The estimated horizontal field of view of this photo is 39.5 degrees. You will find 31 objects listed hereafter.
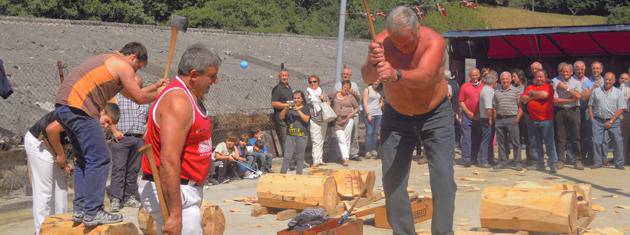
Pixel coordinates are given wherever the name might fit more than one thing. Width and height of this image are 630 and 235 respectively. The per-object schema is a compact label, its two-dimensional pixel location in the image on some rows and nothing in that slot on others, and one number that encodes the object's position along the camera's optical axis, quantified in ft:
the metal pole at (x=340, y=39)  59.26
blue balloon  72.02
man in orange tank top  24.11
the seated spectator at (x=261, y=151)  48.47
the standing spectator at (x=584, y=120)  51.39
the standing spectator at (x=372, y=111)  56.39
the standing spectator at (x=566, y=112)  50.47
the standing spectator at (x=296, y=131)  48.11
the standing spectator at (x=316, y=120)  52.08
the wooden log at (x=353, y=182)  37.45
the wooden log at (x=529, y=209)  28.86
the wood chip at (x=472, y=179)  46.39
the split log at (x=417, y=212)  31.99
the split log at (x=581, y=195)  31.76
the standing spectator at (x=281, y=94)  49.70
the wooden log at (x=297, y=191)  34.47
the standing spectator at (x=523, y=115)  51.19
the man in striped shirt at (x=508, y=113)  50.85
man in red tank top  17.37
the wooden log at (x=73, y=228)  24.08
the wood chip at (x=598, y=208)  35.55
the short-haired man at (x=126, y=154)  38.19
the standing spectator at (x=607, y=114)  50.37
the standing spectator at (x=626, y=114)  51.34
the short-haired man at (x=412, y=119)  22.49
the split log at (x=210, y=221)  27.20
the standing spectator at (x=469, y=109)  52.54
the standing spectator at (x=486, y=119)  51.60
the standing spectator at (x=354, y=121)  54.89
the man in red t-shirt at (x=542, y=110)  49.16
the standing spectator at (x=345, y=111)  54.70
